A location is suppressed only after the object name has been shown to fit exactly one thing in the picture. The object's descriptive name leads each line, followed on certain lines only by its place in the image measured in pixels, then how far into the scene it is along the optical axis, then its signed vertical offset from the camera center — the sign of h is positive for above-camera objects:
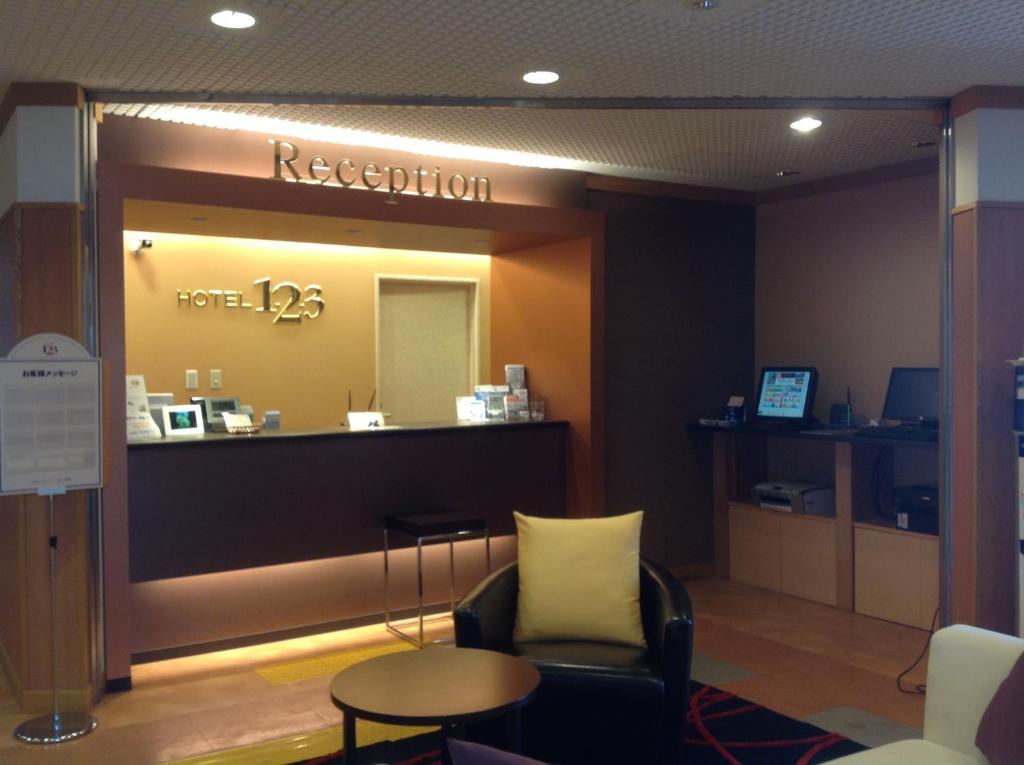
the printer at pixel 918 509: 5.56 -0.80
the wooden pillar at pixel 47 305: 4.27 +0.30
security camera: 6.01 +0.78
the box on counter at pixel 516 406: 6.45 -0.23
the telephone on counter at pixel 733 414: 6.78 -0.31
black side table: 5.26 -0.85
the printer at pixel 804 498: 6.36 -0.83
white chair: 2.74 -0.92
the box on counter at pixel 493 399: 6.36 -0.18
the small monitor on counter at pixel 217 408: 5.43 -0.19
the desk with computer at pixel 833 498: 5.68 -0.82
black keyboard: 5.39 -0.37
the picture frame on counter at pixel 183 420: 5.25 -0.25
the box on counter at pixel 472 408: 6.31 -0.24
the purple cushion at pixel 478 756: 1.36 -0.54
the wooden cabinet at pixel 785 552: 6.18 -1.19
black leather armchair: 3.41 -1.16
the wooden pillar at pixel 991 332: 4.32 +0.15
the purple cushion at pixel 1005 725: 2.42 -0.90
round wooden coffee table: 2.74 -0.94
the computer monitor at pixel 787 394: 6.54 -0.17
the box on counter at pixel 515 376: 6.64 -0.03
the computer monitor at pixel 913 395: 5.89 -0.16
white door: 7.02 +0.19
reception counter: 4.89 -0.63
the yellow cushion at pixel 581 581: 3.79 -0.82
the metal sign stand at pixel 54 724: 3.99 -1.45
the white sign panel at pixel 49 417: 3.96 -0.17
